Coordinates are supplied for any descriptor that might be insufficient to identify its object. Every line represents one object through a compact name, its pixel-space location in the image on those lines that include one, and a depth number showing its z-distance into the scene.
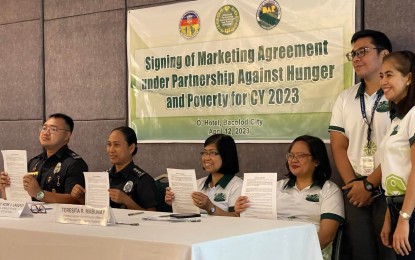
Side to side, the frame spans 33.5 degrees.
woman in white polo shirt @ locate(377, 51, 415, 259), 3.14
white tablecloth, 2.36
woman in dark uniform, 4.00
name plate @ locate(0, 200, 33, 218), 3.14
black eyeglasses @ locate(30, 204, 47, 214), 3.37
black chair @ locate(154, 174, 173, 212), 4.20
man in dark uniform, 4.47
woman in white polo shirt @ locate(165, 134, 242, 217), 3.96
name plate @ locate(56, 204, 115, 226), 2.80
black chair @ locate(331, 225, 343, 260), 3.48
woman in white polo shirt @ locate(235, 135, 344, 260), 3.58
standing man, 3.61
